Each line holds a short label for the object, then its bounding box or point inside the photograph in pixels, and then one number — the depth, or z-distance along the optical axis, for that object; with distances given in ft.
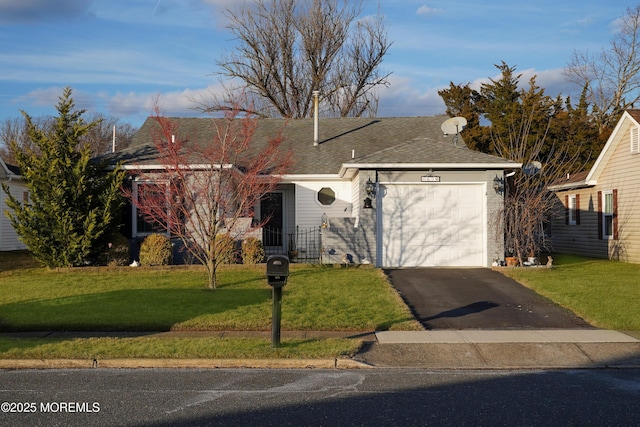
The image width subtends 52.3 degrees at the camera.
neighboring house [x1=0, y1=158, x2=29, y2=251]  79.35
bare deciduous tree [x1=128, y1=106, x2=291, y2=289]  49.93
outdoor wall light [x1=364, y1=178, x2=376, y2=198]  60.49
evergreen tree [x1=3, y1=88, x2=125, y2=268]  58.54
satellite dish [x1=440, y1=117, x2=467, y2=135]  72.84
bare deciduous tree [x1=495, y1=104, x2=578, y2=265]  59.62
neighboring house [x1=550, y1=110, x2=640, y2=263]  72.23
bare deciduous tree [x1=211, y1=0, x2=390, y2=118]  130.93
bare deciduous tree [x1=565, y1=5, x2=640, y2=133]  141.28
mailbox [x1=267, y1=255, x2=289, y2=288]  31.01
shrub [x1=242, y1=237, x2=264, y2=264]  60.13
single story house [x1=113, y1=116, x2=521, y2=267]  60.39
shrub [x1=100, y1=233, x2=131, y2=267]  60.18
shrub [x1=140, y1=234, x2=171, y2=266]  59.47
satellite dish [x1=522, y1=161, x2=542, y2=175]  70.33
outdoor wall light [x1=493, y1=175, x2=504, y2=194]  60.13
